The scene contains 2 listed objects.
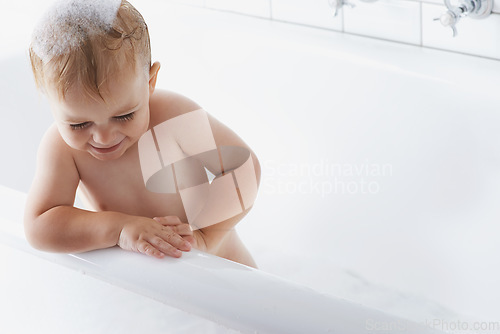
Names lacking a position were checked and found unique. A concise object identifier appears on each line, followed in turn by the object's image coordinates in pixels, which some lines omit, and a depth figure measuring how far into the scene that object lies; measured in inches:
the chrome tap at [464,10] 70.6
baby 56.7
